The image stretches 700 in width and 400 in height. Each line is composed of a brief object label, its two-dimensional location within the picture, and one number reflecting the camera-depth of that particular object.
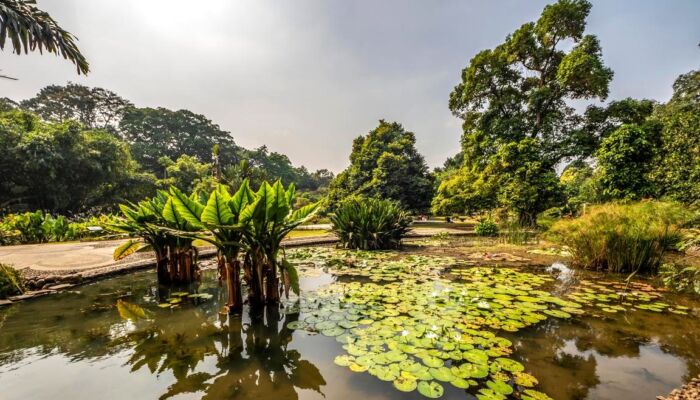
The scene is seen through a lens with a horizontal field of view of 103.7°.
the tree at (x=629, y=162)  10.01
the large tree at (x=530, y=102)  13.02
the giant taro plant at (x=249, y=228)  2.45
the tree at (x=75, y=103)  33.22
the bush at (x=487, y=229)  11.38
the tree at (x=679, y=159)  7.99
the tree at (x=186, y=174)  25.50
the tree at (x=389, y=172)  19.12
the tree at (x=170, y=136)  35.00
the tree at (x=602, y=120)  13.62
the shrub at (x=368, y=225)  7.17
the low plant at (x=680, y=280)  3.36
